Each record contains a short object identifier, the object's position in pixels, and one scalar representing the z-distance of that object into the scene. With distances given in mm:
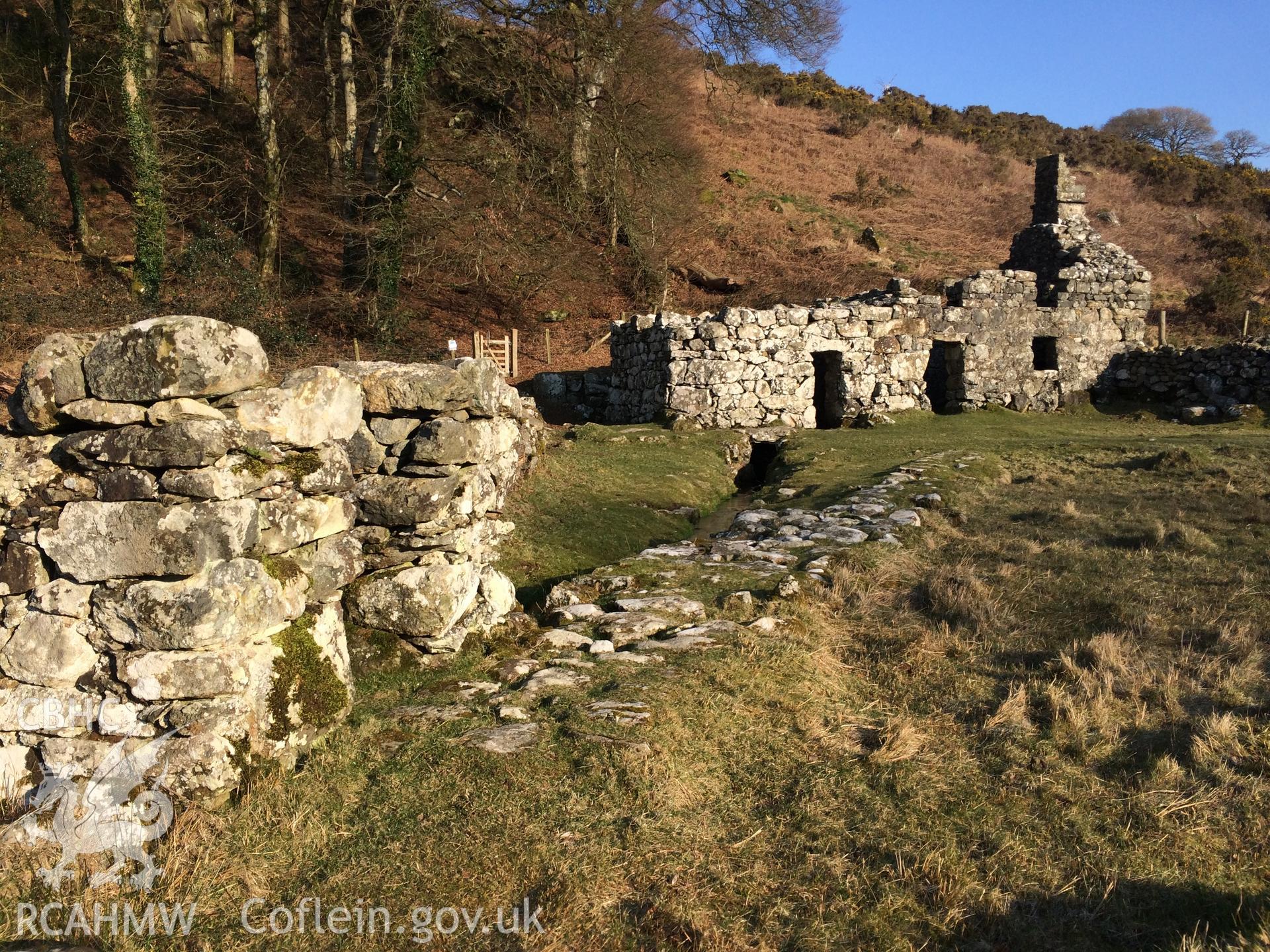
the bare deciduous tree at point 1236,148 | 56594
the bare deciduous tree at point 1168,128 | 60219
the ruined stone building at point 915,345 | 19562
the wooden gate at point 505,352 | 24250
